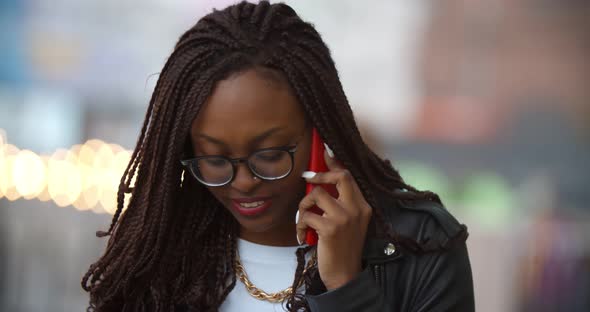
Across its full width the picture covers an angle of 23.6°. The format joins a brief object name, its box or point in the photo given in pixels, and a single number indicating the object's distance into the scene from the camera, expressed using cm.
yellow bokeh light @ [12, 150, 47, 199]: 914
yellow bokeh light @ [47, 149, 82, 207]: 902
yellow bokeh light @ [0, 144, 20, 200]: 905
